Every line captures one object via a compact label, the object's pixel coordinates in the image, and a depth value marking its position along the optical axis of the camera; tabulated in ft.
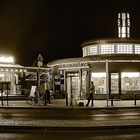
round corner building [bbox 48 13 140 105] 135.13
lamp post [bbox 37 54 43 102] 109.07
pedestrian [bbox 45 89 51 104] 110.42
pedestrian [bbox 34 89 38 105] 110.73
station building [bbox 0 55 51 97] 159.76
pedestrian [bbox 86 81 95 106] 102.55
